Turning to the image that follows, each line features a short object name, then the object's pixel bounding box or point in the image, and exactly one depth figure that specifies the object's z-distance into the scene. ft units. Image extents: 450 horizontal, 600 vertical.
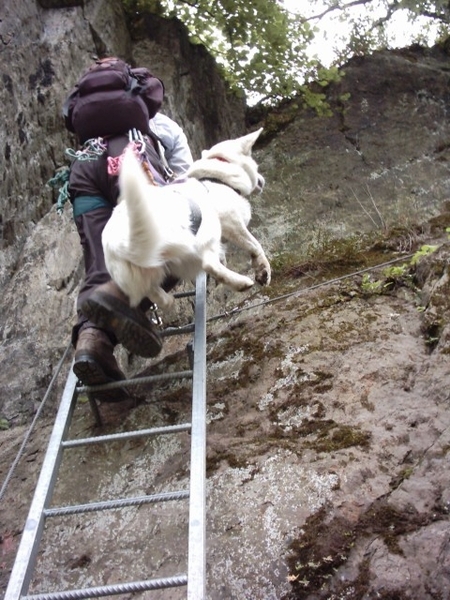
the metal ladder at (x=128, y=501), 8.00
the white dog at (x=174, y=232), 9.84
